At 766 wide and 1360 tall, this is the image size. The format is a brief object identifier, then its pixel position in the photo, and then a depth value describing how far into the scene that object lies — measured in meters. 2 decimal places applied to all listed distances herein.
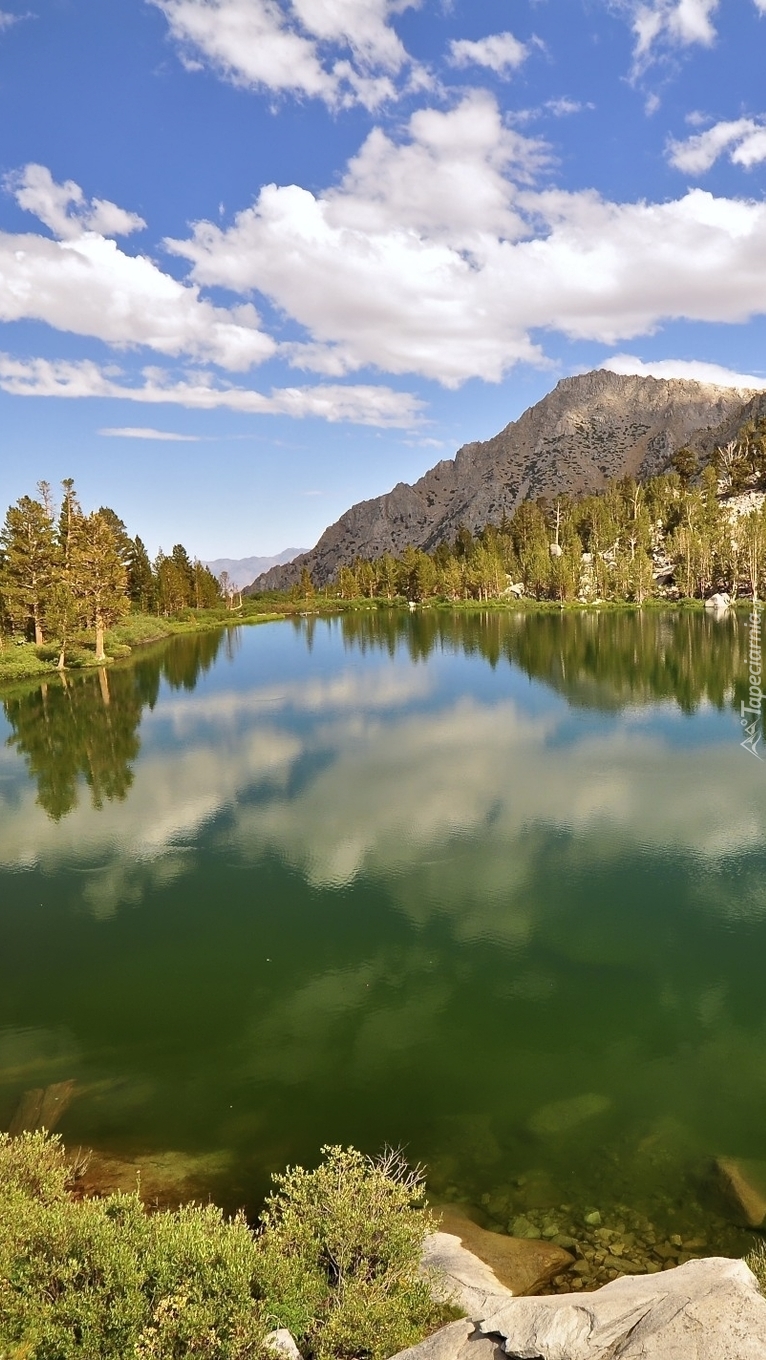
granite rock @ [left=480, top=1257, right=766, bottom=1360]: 6.37
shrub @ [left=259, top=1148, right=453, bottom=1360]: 7.89
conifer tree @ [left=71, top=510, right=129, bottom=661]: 81.63
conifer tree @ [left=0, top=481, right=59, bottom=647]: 76.50
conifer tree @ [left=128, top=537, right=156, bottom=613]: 126.62
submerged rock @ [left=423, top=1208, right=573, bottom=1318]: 9.70
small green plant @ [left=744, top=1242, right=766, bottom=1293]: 8.11
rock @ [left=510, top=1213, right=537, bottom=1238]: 11.24
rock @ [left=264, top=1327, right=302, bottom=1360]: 7.37
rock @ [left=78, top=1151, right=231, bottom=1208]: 12.15
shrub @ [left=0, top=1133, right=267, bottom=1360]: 7.24
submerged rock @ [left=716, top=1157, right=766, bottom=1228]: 11.42
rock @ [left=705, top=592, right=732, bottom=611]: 125.76
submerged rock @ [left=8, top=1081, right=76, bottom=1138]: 14.06
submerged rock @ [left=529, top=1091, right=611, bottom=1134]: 13.62
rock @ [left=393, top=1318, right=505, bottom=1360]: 7.46
